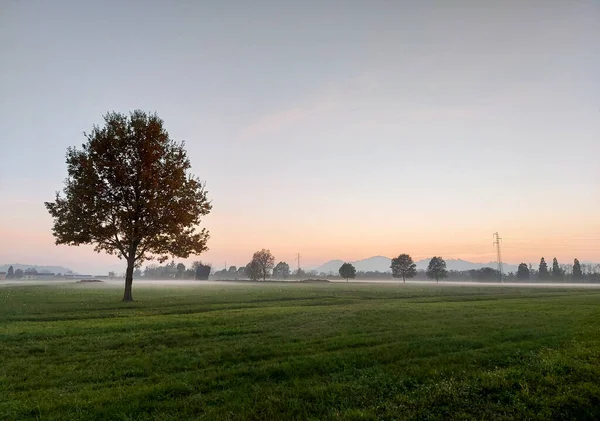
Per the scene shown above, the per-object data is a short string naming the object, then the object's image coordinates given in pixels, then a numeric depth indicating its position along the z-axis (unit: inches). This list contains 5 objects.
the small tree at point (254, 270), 6220.5
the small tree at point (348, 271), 6486.2
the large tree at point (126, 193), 1417.3
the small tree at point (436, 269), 6407.5
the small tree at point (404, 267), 6304.1
